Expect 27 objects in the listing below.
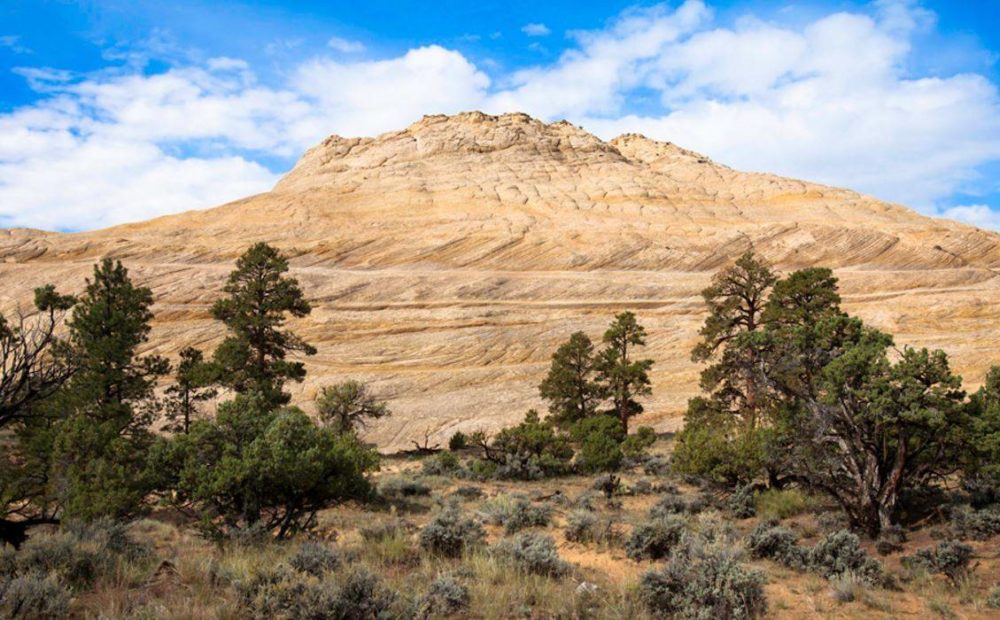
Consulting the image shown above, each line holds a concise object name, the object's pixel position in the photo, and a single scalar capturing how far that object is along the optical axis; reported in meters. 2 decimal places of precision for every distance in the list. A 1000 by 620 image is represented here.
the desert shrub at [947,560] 10.93
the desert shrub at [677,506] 16.98
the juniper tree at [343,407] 34.69
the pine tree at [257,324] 27.36
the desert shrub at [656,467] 25.93
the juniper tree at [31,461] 19.02
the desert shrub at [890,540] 12.59
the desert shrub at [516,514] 14.45
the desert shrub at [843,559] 10.41
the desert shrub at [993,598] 9.32
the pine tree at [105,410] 16.05
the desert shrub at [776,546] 11.67
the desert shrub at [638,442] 29.89
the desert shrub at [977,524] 12.95
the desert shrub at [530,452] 26.97
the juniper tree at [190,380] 26.69
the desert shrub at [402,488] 20.43
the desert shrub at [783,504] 16.53
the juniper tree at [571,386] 35.53
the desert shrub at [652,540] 11.51
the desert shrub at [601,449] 27.48
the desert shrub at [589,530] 13.11
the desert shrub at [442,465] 27.95
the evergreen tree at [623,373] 34.62
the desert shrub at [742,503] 17.22
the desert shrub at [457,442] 37.62
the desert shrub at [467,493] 20.88
